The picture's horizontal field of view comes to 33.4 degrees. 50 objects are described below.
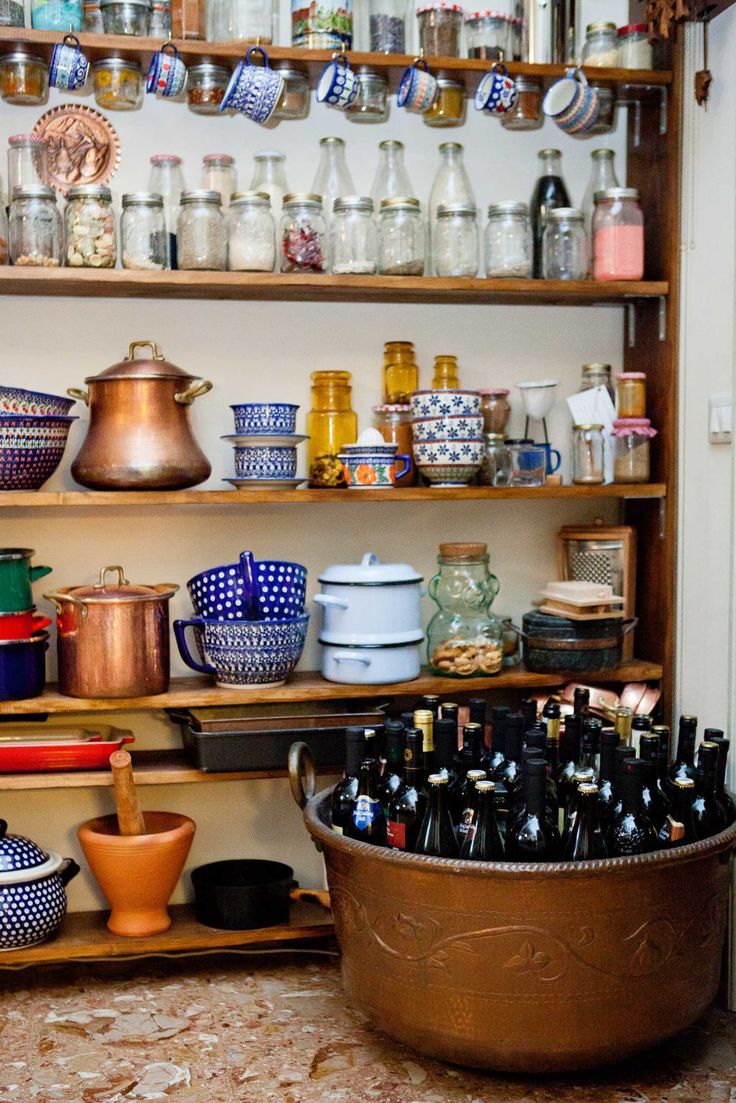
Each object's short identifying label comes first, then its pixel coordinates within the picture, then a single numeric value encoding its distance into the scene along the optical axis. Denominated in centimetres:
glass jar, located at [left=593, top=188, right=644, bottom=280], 264
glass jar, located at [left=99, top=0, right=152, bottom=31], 242
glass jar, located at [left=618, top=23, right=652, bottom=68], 265
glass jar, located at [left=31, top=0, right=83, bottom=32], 241
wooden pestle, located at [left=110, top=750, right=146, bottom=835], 242
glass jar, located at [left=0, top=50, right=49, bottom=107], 241
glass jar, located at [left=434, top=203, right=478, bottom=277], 259
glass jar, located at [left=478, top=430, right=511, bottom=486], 270
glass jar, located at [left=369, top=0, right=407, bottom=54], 257
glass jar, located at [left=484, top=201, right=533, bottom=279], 262
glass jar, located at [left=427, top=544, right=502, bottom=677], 266
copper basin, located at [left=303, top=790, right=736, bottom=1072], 199
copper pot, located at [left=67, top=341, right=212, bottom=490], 245
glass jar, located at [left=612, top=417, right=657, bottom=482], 270
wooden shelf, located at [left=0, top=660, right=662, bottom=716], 245
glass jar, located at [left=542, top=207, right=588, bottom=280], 265
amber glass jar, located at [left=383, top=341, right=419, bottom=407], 277
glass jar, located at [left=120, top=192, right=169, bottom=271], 246
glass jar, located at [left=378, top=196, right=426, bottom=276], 256
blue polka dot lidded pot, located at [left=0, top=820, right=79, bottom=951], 240
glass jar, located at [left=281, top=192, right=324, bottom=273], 253
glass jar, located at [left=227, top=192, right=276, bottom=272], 250
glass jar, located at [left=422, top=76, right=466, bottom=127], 260
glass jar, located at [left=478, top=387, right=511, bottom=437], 274
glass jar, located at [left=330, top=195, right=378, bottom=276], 255
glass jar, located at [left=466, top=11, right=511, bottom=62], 258
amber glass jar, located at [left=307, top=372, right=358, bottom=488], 270
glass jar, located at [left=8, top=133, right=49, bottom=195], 248
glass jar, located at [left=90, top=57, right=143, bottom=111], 245
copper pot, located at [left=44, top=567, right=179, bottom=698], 245
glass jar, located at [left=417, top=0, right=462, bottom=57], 257
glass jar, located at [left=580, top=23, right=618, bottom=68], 266
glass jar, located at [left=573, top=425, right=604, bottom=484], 274
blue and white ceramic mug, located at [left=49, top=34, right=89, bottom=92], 233
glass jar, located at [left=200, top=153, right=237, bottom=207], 258
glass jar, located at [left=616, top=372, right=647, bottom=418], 273
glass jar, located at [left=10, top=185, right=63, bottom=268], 241
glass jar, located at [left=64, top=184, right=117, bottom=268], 243
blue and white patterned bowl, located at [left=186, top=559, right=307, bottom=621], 254
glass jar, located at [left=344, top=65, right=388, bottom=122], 255
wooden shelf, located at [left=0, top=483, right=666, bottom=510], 242
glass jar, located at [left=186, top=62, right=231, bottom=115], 249
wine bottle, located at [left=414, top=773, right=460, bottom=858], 212
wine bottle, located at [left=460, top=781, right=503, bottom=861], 206
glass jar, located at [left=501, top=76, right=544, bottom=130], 263
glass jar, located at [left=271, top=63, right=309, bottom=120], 253
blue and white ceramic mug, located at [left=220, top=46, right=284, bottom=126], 237
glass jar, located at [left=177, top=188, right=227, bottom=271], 248
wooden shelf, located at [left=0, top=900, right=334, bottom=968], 248
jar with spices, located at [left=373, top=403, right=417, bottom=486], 270
